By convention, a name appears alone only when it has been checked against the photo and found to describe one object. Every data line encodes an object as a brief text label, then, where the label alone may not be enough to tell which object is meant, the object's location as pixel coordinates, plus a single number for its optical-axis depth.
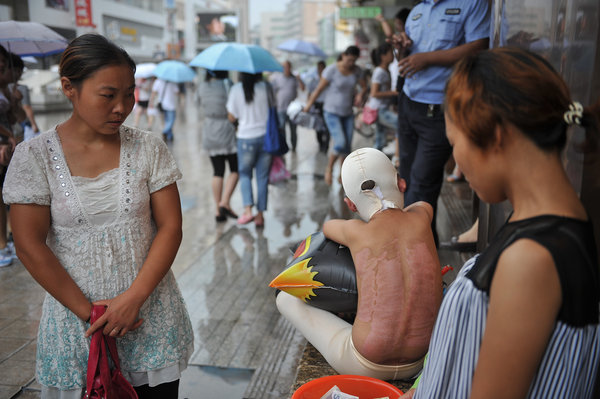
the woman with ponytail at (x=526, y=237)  1.13
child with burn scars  2.06
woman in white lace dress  1.90
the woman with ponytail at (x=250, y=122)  6.35
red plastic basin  1.97
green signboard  13.96
